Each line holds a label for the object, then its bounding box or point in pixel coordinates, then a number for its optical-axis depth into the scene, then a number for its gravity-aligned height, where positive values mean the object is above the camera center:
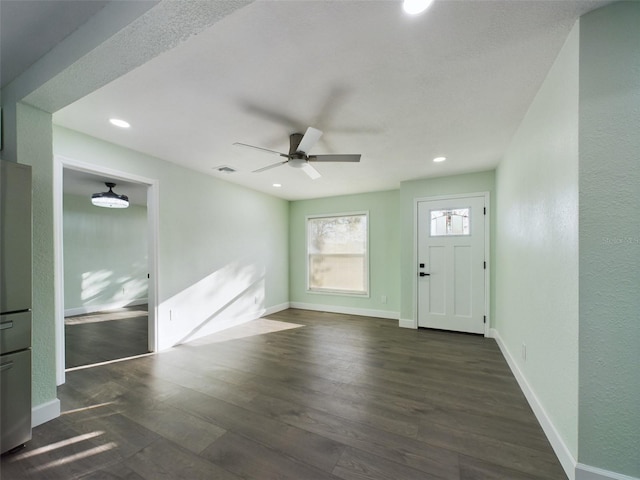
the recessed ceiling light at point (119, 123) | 2.30 +1.09
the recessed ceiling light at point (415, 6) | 1.15 +1.09
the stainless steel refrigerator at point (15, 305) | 1.56 -0.42
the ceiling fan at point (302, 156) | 2.37 +0.81
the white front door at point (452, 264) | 3.82 -0.43
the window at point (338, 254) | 5.17 -0.34
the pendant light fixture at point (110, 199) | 4.16 +0.67
